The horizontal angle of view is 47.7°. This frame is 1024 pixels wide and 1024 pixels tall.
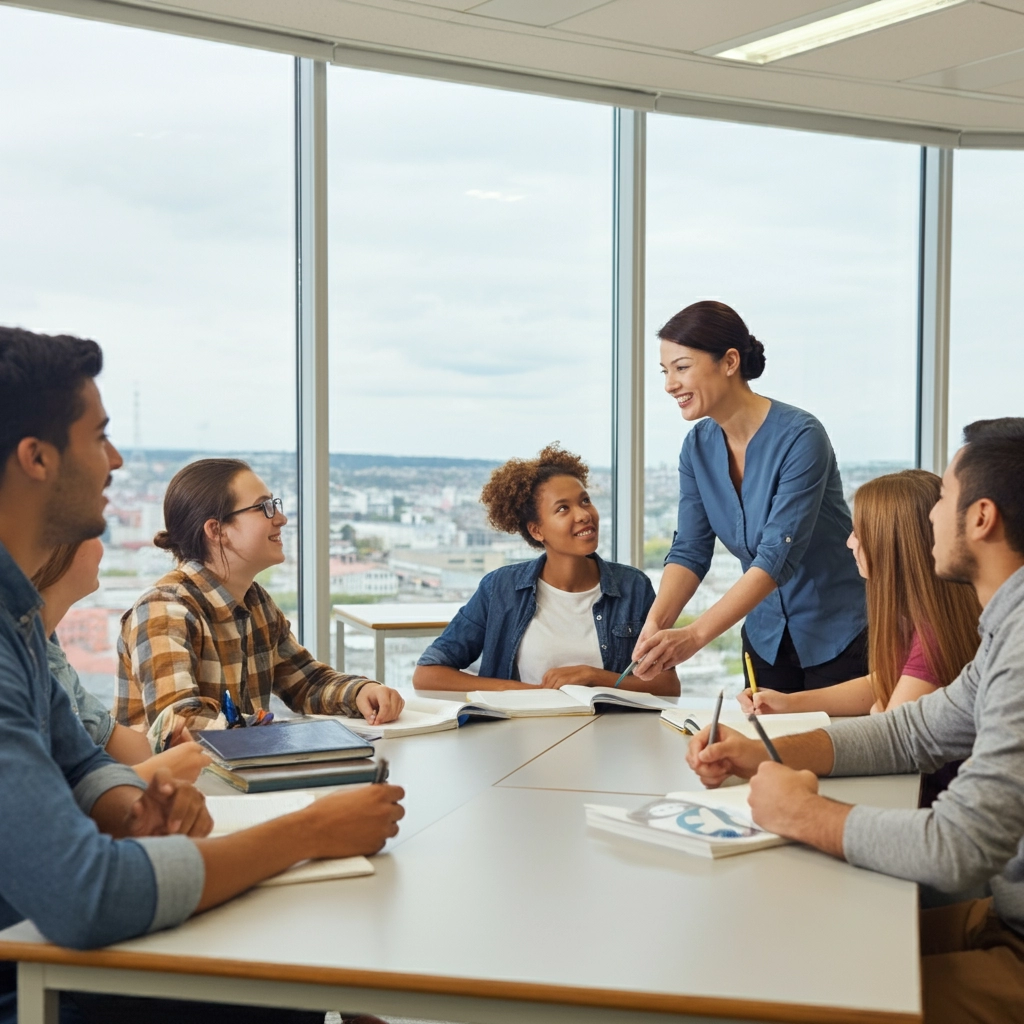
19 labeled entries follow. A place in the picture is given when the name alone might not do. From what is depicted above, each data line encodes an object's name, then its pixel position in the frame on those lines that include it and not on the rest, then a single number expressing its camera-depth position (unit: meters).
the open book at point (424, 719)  2.34
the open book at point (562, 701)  2.56
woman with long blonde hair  2.18
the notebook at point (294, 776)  1.86
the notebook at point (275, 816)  1.42
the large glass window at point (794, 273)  5.04
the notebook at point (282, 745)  1.89
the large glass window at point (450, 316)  4.46
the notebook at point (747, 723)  2.19
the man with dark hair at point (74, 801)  1.19
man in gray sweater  1.43
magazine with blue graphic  1.54
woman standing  2.99
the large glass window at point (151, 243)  3.80
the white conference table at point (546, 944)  1.14
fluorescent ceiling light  3.84
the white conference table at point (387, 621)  3.83
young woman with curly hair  3.12
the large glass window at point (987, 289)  5.62
